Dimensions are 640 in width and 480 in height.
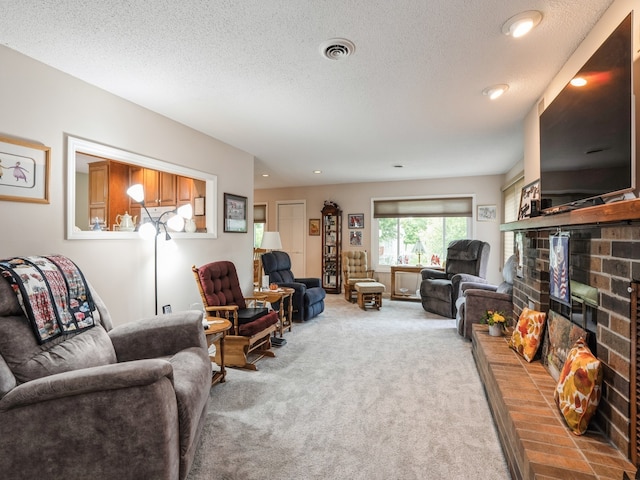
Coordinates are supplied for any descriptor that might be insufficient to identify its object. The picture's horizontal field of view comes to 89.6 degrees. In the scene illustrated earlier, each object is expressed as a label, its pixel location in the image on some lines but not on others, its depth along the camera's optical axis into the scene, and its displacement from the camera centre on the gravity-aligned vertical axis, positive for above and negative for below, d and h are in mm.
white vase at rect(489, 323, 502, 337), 2873 -792
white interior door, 7379 +254
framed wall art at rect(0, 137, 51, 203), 1965 +446
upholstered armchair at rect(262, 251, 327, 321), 4652 -679
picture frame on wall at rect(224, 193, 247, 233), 4039 +361
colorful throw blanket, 1612 -286
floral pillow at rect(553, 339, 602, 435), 1447 -691
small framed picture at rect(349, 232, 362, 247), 6914 +43
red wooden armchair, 2984 -736
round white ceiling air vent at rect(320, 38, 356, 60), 1909 +1181
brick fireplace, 1271 -273
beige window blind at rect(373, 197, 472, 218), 6137 +670
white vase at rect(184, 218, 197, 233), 3512 +162
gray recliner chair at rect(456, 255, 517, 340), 3436 -679
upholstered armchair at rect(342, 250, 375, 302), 6414 -525
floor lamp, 2650 +139
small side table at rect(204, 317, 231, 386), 2501 -739
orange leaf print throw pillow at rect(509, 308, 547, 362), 2252 -674
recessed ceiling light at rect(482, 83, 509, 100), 2469 +1184
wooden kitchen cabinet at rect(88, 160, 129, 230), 4012 +641
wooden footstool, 5477 -912
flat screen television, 1294 +529
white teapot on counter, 2975 +149
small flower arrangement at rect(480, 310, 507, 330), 2844 -695
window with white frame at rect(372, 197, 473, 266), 6207 +278
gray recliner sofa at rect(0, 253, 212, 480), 1294 -740
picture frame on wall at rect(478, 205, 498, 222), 5891 +517
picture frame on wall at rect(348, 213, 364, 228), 6891 +451
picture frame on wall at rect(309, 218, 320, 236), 7262 +338
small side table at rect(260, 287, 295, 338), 3916 -713
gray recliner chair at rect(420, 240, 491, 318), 4840 -546
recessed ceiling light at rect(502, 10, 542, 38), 1661 +1161
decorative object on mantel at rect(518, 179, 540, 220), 2708 +401
